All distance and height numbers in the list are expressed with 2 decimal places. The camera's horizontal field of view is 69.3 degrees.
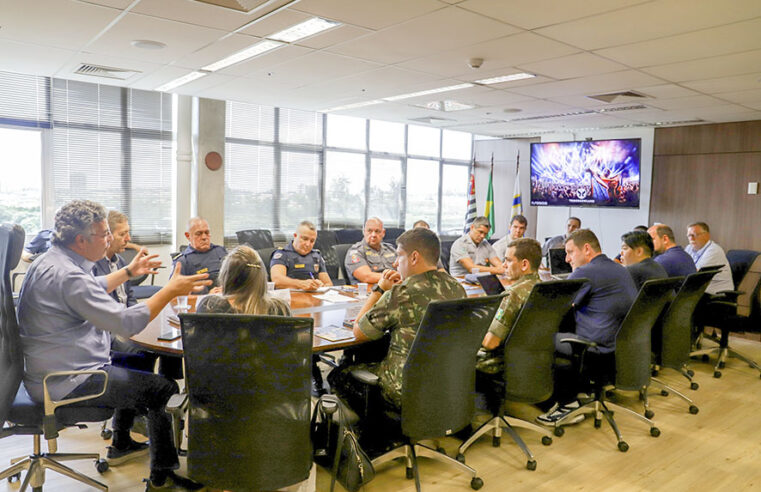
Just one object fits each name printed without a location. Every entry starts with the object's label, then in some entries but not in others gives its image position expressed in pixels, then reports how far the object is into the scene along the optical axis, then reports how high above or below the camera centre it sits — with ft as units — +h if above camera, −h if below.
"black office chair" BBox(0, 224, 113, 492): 7.79 -3.21
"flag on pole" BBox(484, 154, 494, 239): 33.96 +0.20
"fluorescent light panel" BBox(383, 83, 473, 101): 19.57 +4.32
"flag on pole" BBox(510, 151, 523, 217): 32.94 +0.63
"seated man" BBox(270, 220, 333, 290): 16.31 -1.74
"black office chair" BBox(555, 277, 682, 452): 11.51 -3.13
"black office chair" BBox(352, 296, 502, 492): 8.46 -2.66
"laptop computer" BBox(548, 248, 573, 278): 18.88 -1.82
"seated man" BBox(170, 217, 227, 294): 15.93 -1.65
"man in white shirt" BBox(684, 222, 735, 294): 18.83 -1.47
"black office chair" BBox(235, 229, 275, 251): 24.52 -1.67
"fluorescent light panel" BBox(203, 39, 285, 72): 15.07 +4.31
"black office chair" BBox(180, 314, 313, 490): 6.65 -2.51
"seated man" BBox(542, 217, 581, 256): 25.02 -1.20
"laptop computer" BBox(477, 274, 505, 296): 12.66 -1.79
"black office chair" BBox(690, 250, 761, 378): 17.25 -3.33
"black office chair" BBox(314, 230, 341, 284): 20.71 -2.03
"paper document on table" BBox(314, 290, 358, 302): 13.45 -2.35
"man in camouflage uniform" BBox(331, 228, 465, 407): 9.19 -1.64
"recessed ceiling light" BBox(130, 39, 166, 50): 14.83 +4.20
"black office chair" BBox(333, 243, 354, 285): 18.55 -1.83
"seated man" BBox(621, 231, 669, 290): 14.42 -1.23
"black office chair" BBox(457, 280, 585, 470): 10.33 -2.70
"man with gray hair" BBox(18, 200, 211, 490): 8.29 -1.98
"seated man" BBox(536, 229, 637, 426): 12.20 -2.01
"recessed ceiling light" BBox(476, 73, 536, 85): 17.49 +4.25
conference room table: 9.22 -2.38
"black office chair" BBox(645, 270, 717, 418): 13.34 -2.83
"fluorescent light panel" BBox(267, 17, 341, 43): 12.91 +4.25
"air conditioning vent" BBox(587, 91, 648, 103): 19.65 +4.26
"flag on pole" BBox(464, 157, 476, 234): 34.01 +0.26
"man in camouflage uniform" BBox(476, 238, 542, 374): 10.79 -1.69
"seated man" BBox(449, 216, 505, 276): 20.20 -1.65
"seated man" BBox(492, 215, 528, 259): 22.11 -0.89
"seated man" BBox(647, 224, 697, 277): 17.04 -1.43
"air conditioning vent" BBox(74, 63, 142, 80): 18.26 +4.25
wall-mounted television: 26.91 +1.94
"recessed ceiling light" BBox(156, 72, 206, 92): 19.08 +4.32
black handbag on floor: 8.43 -3.91
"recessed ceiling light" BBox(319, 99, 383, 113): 23.56 +4.42
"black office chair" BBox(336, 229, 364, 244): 26.90 -1.60
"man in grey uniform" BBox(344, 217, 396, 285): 17.51 -1.64
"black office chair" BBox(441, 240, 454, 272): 22.95 -2.01
